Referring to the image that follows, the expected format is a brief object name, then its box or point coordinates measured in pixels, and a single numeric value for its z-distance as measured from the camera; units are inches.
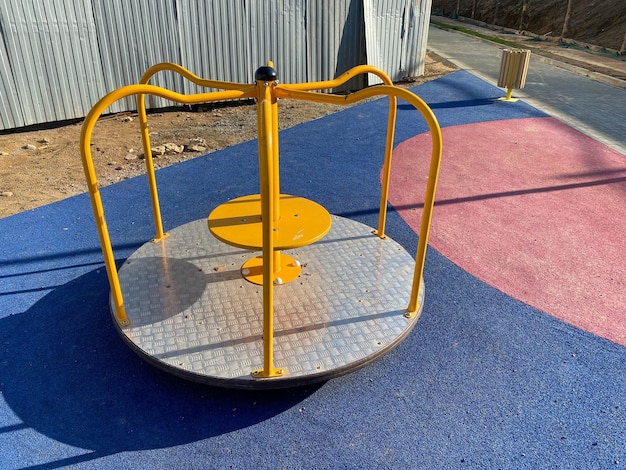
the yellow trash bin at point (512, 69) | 350.0
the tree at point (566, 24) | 720.3
